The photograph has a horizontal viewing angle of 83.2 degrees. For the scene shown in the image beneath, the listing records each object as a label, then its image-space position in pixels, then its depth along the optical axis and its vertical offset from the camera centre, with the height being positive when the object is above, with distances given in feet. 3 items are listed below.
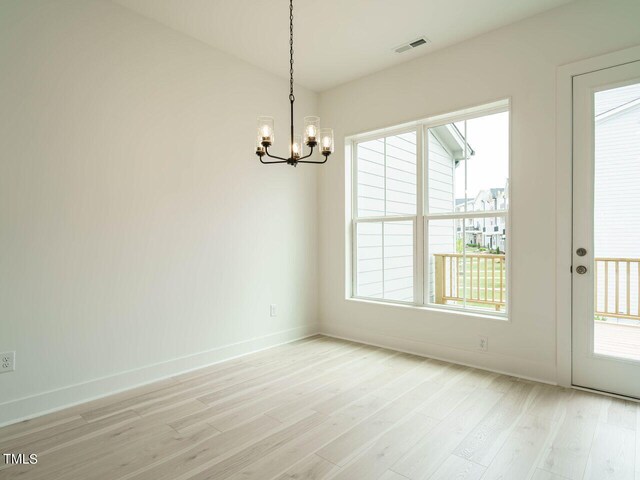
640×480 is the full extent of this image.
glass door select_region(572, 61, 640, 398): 8.45 -0.05
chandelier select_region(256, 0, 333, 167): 7.39 +1.96
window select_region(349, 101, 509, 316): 10.95 +0.59
